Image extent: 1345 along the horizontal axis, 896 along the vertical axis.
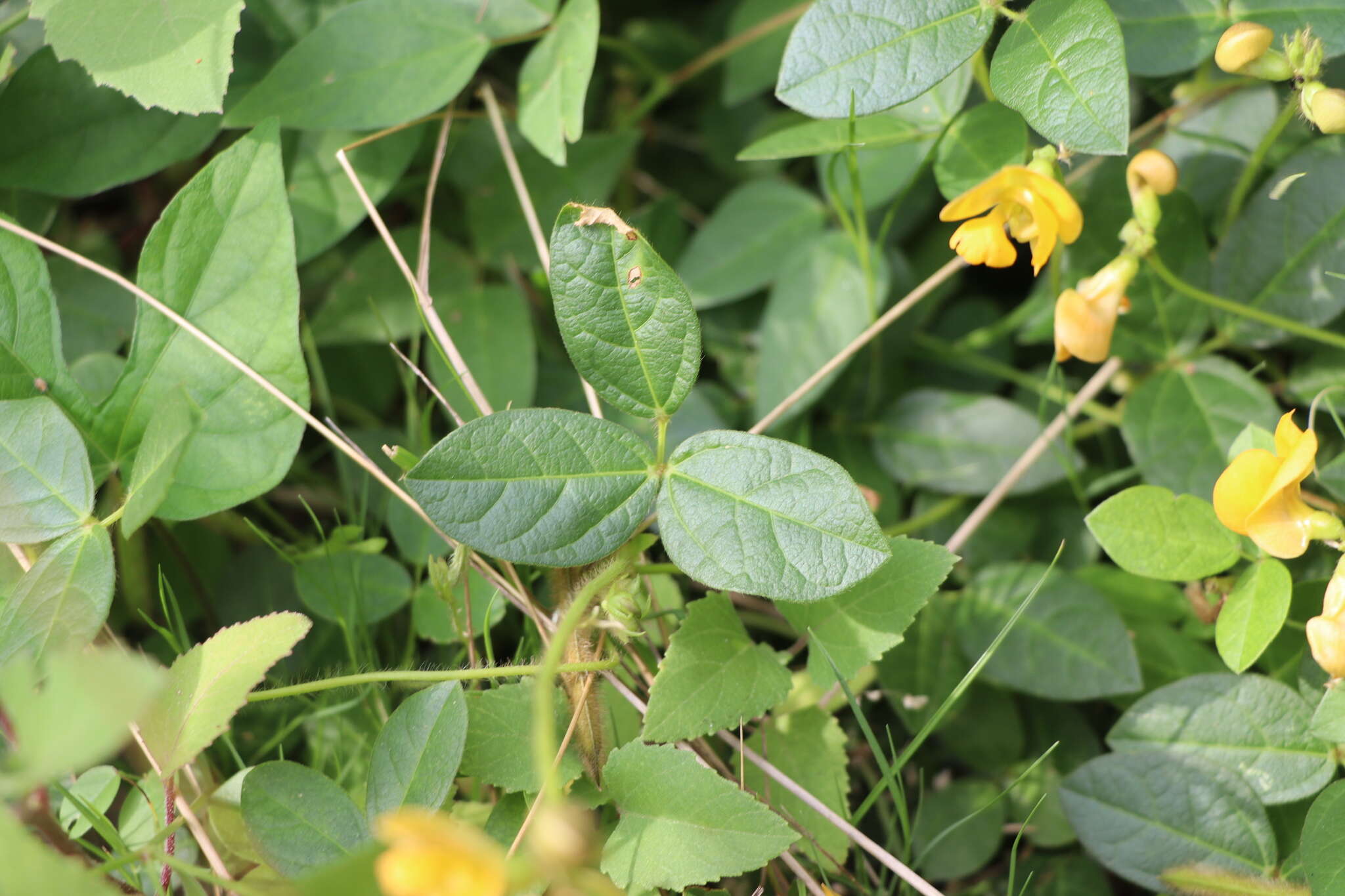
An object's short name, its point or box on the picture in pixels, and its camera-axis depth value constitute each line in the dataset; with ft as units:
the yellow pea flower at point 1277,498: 1.71
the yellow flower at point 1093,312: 1.81
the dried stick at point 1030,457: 1.89
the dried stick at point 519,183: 1.88
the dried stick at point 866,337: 1.87
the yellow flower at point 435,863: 1.51
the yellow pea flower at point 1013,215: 1.74
